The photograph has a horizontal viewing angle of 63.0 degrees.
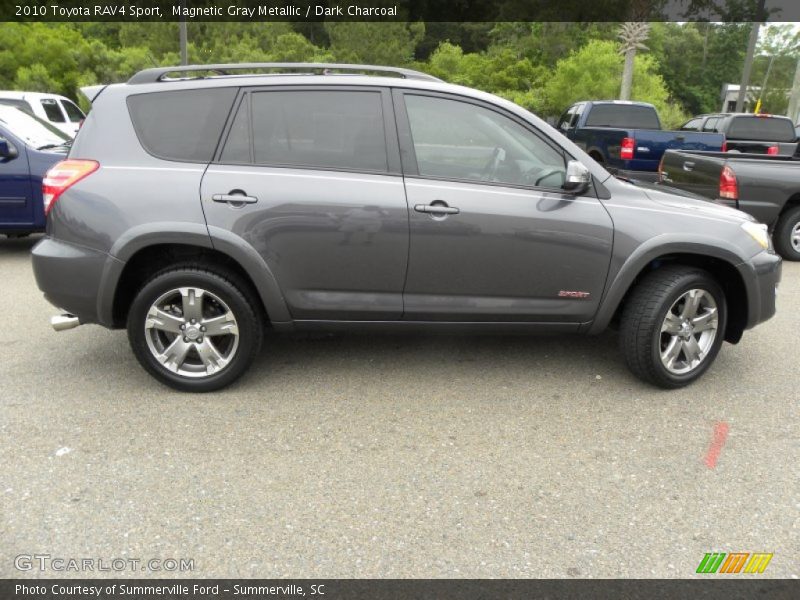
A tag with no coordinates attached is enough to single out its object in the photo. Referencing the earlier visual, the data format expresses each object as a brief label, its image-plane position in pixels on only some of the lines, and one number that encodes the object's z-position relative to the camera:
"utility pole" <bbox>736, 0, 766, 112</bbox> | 16.58
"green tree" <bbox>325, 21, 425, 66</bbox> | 29.22
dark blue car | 6.75
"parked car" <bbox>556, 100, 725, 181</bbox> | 10.90
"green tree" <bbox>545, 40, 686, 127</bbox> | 23.02
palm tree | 21.11
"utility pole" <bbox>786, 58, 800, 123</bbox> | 24.09
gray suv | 3.63
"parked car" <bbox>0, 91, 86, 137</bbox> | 9.94
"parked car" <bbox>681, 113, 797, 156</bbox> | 11.97
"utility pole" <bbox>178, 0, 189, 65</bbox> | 17.80
